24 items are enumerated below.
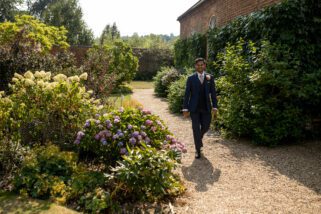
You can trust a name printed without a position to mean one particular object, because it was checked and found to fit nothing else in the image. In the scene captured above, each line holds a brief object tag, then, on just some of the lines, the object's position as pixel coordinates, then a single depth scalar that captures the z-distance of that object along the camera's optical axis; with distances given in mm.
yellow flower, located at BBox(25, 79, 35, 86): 4660
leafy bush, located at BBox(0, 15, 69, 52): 11852
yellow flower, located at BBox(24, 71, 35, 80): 4898
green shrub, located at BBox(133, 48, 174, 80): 29469
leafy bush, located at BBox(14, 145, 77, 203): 3770
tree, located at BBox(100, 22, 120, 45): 61800
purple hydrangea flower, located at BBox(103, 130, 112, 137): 4312
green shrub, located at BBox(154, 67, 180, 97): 15352
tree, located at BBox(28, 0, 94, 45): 35562
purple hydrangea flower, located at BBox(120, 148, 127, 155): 4102
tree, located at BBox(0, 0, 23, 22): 34525
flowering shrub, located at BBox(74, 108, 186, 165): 4332
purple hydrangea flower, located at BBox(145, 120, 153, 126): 4602
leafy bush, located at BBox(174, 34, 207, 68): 14375
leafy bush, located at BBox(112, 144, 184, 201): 3580
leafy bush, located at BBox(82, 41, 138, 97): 7977
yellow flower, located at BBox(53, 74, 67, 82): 4913
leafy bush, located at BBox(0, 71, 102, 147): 4691
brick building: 10781
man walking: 5699
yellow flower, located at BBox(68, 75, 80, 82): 4926
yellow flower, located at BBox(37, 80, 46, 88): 4665
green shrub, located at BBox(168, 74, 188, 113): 10984
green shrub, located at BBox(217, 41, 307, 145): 6688
